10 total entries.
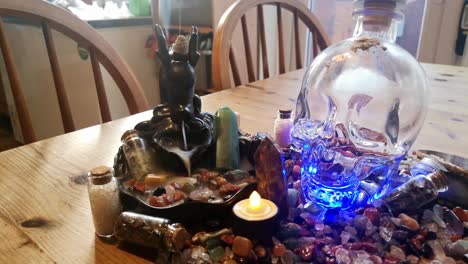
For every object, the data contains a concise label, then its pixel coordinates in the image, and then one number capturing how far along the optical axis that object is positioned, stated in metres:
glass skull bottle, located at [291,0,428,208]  0.51
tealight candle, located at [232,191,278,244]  0.44
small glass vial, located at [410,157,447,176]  0.56
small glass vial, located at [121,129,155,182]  0.56
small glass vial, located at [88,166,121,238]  0.48
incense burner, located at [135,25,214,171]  0.56
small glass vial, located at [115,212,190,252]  0.44
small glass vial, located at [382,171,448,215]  0.52
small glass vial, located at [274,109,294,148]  0.72
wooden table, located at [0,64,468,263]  0.47
